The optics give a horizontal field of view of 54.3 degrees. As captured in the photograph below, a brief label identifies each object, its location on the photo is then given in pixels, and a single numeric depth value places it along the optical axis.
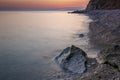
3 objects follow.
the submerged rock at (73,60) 8.18
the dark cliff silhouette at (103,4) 65.01
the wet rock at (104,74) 6.53
